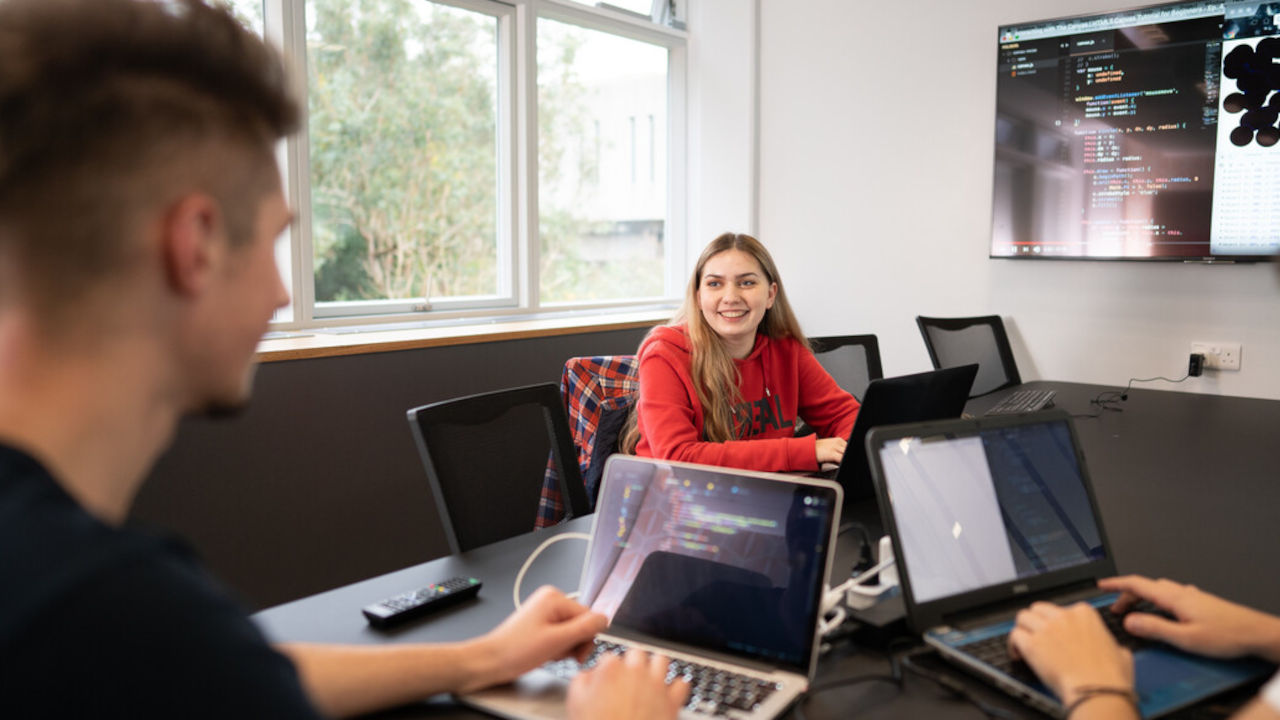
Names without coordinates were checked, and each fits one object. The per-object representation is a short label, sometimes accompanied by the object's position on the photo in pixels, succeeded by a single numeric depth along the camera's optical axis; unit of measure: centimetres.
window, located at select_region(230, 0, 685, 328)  321
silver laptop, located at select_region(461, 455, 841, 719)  96
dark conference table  98
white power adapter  114
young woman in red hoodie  203
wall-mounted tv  305
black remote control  115
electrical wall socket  320
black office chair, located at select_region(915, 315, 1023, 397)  315
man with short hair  49
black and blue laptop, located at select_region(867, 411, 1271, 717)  98
